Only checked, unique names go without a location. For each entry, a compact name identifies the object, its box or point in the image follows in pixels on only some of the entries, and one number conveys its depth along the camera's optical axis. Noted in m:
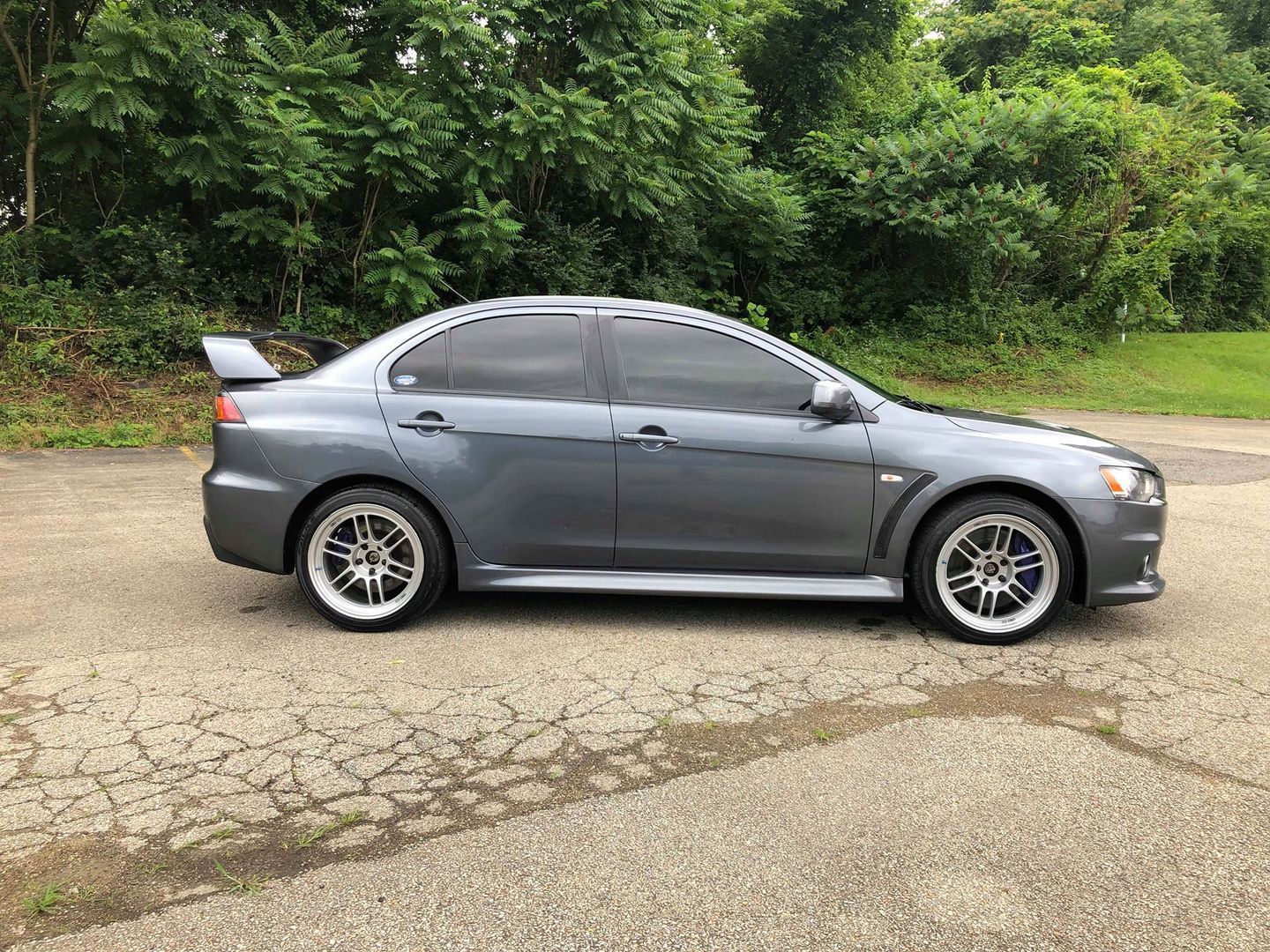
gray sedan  4.38
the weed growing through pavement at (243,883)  2.39
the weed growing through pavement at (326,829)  2.62
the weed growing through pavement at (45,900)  2.29
